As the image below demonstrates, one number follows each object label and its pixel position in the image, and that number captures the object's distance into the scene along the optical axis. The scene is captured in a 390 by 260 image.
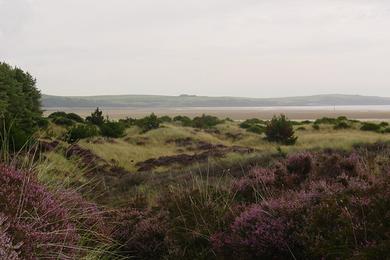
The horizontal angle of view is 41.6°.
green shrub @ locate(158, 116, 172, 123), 47.39
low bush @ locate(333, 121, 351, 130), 36.18
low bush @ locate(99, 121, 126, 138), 31.86
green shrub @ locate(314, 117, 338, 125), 41.15
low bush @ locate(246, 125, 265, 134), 35.63
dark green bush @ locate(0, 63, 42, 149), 28.25
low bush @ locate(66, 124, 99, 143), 26.72
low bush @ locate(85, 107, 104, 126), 36.68
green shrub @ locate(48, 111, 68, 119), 37.72
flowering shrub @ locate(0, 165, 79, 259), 4.09
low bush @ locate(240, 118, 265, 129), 39.77
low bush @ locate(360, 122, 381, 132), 34.34
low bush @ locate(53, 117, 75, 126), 33.09
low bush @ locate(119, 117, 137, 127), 40.96
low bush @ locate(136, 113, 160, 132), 36.11
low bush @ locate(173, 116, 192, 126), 41.76
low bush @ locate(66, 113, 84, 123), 37.79
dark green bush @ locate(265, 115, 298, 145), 28.83
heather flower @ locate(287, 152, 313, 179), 8.52
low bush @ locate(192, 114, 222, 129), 40.72
